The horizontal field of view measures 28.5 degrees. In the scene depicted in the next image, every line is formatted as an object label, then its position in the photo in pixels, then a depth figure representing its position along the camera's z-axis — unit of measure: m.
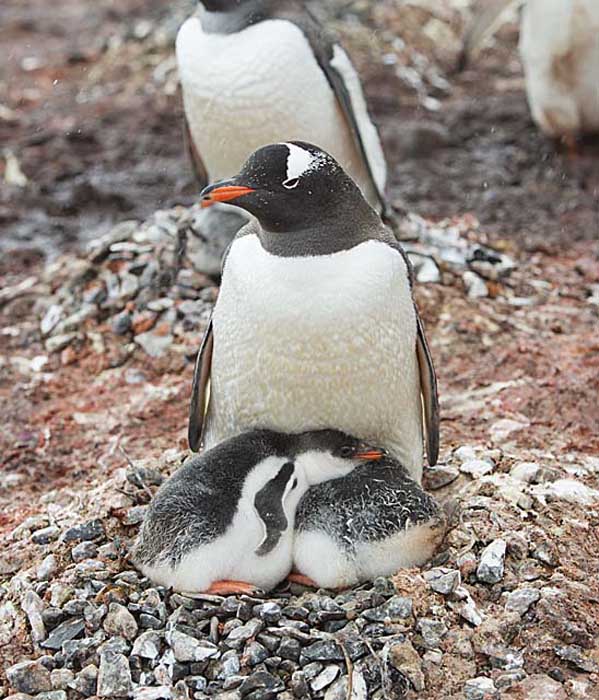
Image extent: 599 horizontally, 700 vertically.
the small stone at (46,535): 3.31
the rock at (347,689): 2.65
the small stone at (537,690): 2.63
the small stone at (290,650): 2.73
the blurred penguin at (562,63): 6.62
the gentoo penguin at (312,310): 3.04
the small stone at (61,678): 2.73
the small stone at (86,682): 2.71
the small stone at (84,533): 3.23
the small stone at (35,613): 2.89
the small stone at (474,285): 5.13
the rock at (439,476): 3.49
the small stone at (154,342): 4.81
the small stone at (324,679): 2.67
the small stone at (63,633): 2.84
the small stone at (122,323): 4.99
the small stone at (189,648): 2.73
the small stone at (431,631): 2.77
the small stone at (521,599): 2.88
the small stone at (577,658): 2.72
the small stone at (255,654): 2.72
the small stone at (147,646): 2.77
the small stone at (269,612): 2.81
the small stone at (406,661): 2.67
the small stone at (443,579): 2.90
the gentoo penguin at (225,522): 2.87
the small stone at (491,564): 2.97
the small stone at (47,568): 3.10
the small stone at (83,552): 3.15
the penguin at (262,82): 4.73
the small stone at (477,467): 3.51
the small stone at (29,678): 2.73
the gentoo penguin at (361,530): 2.88
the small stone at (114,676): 2.68
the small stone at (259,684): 2.65
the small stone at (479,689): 2.63
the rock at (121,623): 2.83
